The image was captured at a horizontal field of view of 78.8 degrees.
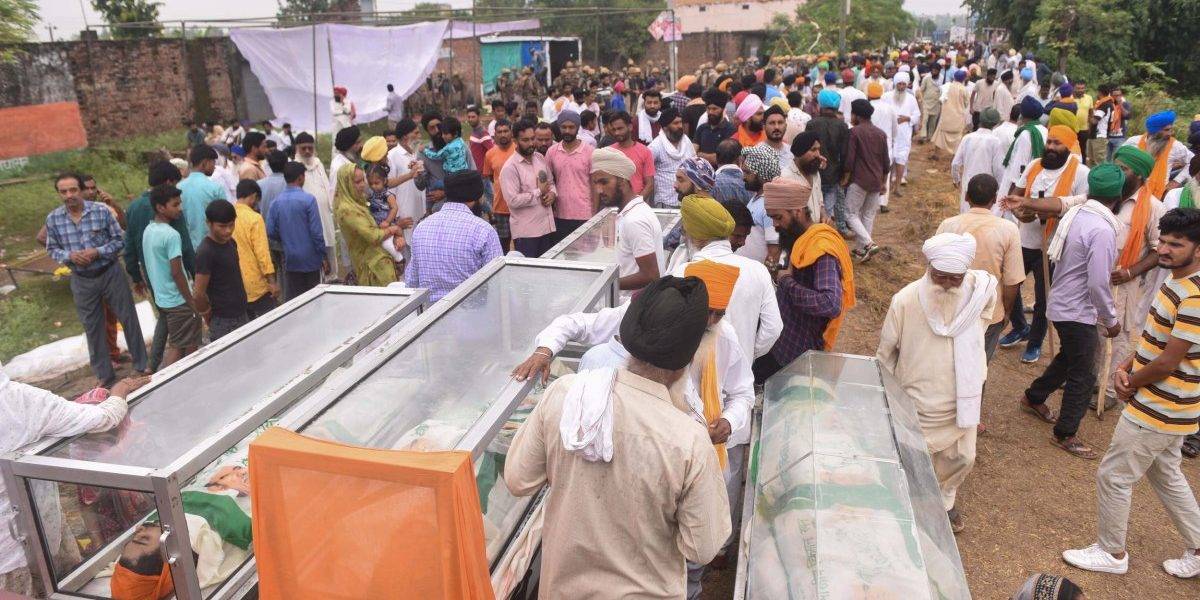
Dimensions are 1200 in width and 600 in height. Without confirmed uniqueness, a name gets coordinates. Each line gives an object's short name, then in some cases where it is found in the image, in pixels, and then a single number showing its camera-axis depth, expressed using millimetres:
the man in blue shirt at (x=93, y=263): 5402
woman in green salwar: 5793
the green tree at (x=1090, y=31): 17625
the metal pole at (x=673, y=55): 15189
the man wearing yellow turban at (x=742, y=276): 3314
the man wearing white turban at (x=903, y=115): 10320
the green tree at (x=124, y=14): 24828
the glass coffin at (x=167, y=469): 2286
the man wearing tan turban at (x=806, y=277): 3605
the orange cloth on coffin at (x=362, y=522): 2004
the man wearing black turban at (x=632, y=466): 1894
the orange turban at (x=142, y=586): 2428
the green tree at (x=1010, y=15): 21516
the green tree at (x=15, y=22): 13125
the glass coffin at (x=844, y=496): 2533
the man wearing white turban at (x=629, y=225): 4109
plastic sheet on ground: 6062
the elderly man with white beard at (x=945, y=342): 3430
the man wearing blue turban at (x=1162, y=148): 6207
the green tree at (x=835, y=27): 29641
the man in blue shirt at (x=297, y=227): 5832
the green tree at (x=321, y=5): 32938
